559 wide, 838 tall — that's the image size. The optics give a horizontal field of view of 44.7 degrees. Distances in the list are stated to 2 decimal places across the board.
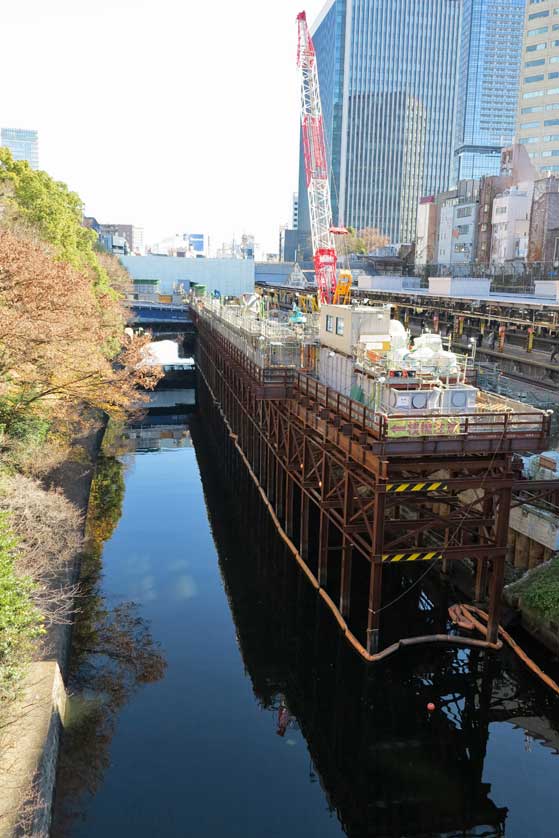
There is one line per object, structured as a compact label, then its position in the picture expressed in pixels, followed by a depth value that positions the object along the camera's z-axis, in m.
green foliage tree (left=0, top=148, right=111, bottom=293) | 44.44
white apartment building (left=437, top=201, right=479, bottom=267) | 93.06
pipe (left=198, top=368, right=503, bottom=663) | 20.78
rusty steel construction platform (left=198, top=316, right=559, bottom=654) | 19.31
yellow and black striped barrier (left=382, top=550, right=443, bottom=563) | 20.31
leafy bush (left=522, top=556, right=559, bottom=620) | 20.88
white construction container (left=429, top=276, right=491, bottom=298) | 54.62
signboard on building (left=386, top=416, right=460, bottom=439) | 18.59
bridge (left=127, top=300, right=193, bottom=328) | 85.89
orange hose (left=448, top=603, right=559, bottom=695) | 20.56
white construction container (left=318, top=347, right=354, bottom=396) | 25.62
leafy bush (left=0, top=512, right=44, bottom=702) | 14.14
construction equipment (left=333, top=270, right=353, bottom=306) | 44.63
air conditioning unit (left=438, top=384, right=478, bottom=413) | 20.48
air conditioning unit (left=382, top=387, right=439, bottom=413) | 19.83
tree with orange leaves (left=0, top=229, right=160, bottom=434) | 24.83
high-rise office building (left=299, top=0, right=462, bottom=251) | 175.62
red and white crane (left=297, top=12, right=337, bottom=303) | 59.06
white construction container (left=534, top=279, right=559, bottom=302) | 48.90
